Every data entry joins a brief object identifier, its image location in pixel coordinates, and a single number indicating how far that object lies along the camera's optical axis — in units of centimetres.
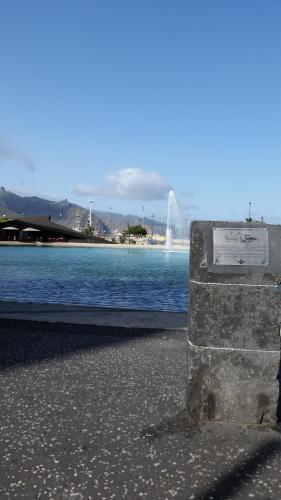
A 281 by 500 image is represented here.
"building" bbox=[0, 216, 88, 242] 9975
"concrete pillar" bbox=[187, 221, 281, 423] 414
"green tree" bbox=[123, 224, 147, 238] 14162
